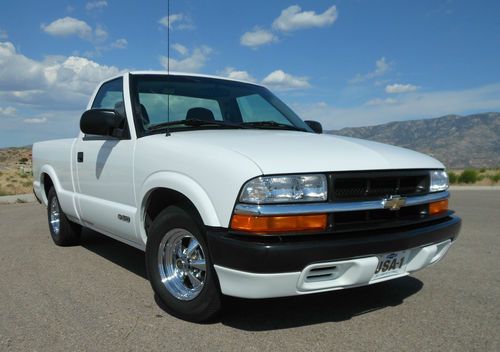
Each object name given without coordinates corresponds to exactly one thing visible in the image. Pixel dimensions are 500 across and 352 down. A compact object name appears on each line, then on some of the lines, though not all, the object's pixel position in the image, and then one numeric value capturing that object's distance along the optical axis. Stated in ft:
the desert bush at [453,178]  80.79
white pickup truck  9.05
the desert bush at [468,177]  79.77
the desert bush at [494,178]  78.84
